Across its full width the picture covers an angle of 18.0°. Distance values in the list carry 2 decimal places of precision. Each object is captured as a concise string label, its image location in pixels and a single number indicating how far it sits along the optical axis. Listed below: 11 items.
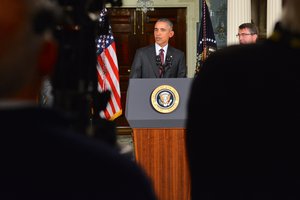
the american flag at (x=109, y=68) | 10.58
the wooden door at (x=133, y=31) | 17.84
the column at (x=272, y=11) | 12.98
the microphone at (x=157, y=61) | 9.78
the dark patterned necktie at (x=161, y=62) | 9.74
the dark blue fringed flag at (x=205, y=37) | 11.43
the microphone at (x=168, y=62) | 9.89
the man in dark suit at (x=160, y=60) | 9.72
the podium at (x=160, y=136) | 7.59
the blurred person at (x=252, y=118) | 2.08
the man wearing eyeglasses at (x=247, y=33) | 9.11
